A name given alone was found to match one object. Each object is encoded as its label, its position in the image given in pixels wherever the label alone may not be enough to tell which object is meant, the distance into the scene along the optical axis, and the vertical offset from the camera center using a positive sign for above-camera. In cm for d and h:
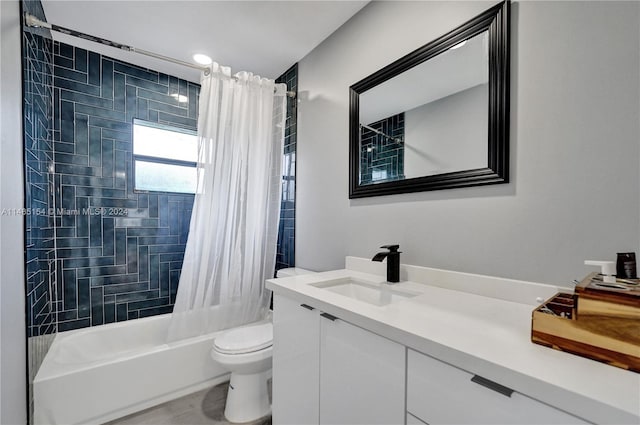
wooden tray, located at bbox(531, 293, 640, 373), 54 -27
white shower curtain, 193 +2
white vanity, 53 -38
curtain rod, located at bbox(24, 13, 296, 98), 142 +102
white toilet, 164 -100
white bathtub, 154 -105
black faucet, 138 -27
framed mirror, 112 +46
